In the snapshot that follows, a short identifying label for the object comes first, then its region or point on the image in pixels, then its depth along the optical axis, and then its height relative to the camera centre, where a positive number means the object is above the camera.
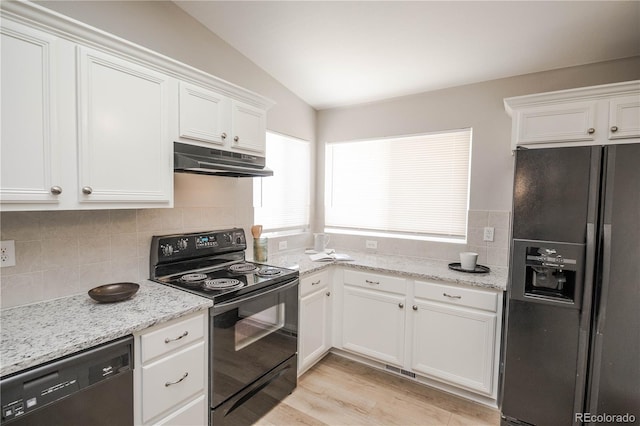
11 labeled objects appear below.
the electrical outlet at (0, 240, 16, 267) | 1.39 -0.28
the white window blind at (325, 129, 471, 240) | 2.70 +0.16
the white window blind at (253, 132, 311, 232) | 2.82 +0.11
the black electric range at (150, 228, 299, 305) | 1.77 -0.50
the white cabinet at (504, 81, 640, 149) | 1.72 +0.55
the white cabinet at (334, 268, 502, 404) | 2.08 -0.95
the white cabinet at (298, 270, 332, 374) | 2.34 -0.97
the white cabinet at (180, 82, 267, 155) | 1.79 +0.50
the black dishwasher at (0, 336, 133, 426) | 1.00 -0.71
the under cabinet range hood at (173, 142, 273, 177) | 1.73 +0.23
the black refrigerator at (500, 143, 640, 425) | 1.59 -0.46
